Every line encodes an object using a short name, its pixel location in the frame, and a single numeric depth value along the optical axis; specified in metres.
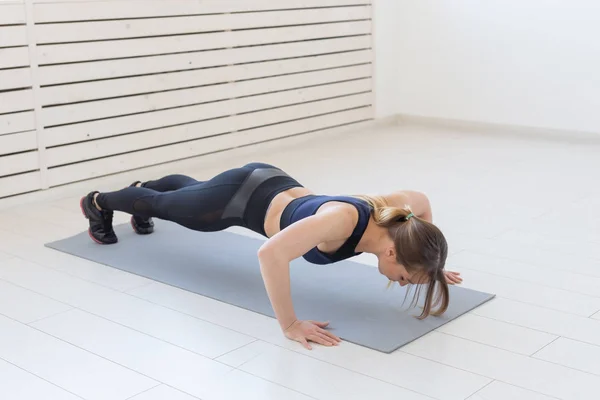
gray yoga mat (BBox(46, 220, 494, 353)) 2.74
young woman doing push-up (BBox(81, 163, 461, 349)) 2.53
